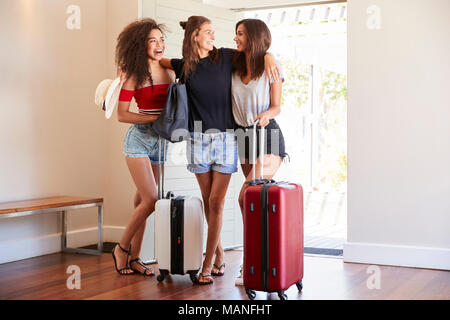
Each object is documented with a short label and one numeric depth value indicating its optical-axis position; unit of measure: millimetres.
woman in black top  3176
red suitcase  2705
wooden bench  3693
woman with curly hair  3367
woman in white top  3096
